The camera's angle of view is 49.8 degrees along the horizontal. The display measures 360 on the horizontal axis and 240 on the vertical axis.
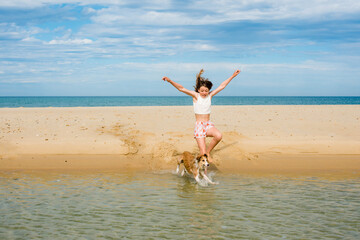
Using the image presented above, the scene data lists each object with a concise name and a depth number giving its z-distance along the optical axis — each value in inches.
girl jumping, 411.5
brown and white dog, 377.4
